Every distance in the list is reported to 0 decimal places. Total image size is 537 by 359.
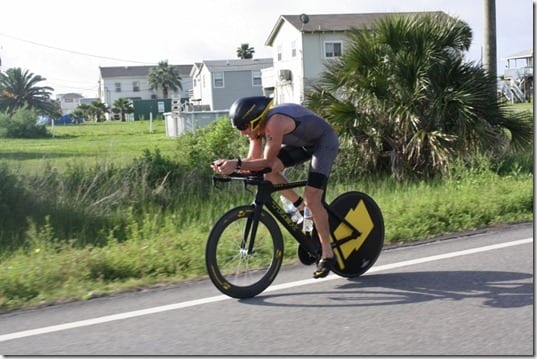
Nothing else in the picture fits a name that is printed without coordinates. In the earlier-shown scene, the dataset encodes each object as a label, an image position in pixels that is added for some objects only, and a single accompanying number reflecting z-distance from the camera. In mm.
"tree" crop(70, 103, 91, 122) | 79812
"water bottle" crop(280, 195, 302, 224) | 5950
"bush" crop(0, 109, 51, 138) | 31364
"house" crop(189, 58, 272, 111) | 55500
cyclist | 5410
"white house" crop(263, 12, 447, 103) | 41656
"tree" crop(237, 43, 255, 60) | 83125
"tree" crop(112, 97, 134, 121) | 76375
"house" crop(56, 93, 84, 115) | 118625
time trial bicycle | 5520
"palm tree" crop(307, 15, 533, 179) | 11969
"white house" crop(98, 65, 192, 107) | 89438
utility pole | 14883
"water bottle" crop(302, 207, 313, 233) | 5862
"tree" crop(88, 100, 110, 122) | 79688
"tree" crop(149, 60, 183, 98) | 87438
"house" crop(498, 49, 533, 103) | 42969
